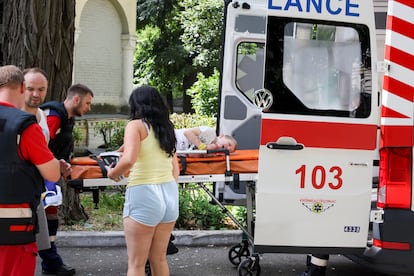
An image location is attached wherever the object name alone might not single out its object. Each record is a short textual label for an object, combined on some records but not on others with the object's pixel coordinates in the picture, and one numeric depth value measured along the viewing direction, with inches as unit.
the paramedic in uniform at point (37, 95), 186.9
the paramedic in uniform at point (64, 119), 204.2
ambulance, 177.5
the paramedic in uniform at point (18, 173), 135.8
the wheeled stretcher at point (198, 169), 194.1
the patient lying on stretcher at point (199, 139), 214.7
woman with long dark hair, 162.5
